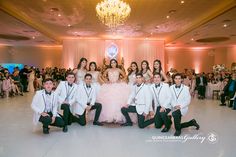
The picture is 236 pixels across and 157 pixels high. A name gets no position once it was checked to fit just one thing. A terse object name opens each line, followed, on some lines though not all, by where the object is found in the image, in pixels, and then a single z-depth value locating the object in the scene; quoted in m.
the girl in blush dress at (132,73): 4.05
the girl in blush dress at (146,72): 4.01
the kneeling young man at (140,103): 3.31
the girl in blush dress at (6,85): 7.42
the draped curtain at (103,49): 12.21
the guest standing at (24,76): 9.39
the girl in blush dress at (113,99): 3.46
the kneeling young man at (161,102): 3.12
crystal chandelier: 5.19
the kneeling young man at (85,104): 3.48
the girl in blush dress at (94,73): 4.15
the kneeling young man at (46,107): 2.94
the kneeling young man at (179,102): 2.96
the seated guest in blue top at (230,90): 5.84
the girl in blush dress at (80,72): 4.19
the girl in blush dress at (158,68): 3.85
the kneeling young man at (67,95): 3.31
